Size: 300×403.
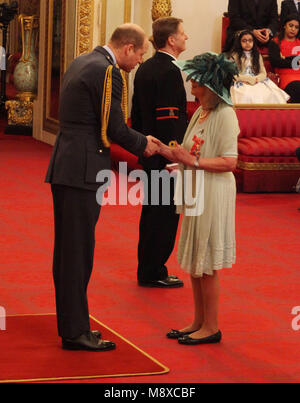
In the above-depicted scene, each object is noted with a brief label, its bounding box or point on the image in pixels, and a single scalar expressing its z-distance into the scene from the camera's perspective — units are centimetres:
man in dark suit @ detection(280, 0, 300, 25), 1244
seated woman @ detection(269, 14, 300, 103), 1188
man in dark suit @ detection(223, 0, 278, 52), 1224
